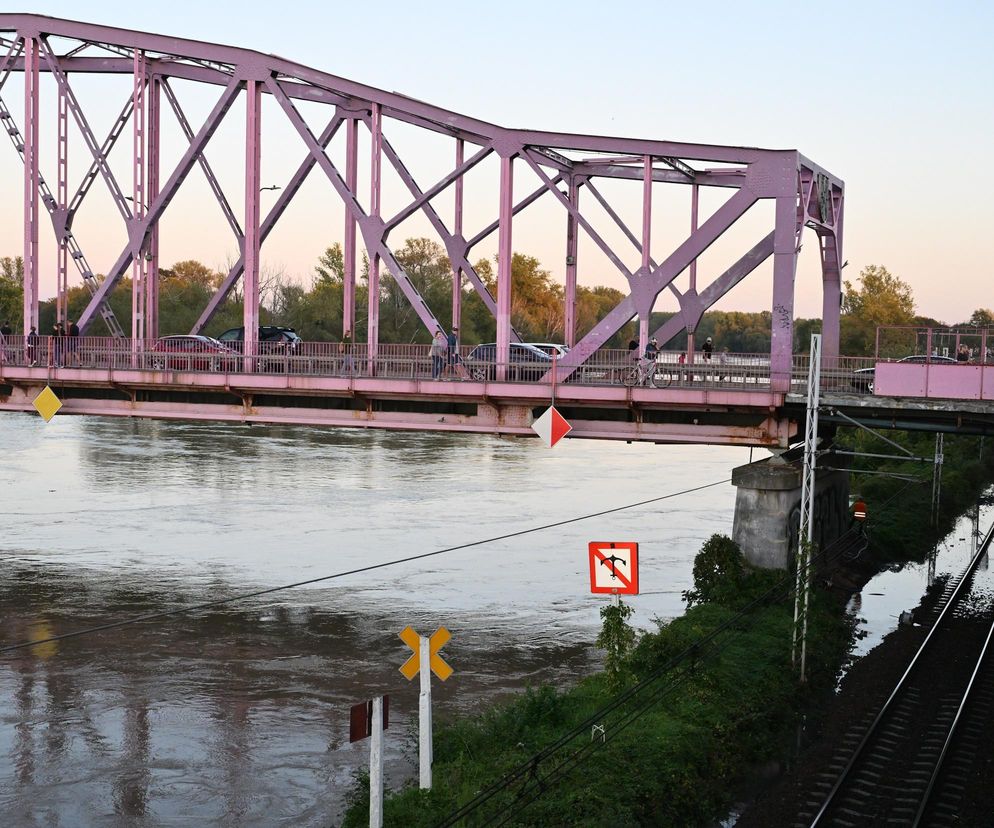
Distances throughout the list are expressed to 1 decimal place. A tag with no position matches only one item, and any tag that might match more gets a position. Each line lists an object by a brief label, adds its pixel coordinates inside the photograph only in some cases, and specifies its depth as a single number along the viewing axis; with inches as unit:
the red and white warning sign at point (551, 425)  1149.7
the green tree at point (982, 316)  5915.4
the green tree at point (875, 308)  4220.0
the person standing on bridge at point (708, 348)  1286.3
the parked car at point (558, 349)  1621.8
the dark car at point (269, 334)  1800.0
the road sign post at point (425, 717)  661.3
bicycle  1192.2
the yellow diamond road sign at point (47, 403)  1290.6
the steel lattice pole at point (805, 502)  1010.7
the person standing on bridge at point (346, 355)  1250.6
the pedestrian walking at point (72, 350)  1352.1
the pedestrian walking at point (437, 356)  1254.9
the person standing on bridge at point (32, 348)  1353.3
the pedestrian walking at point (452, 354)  1277.1
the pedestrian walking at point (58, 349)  1352.1
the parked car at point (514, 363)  1229.7
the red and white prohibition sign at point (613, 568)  863.1
